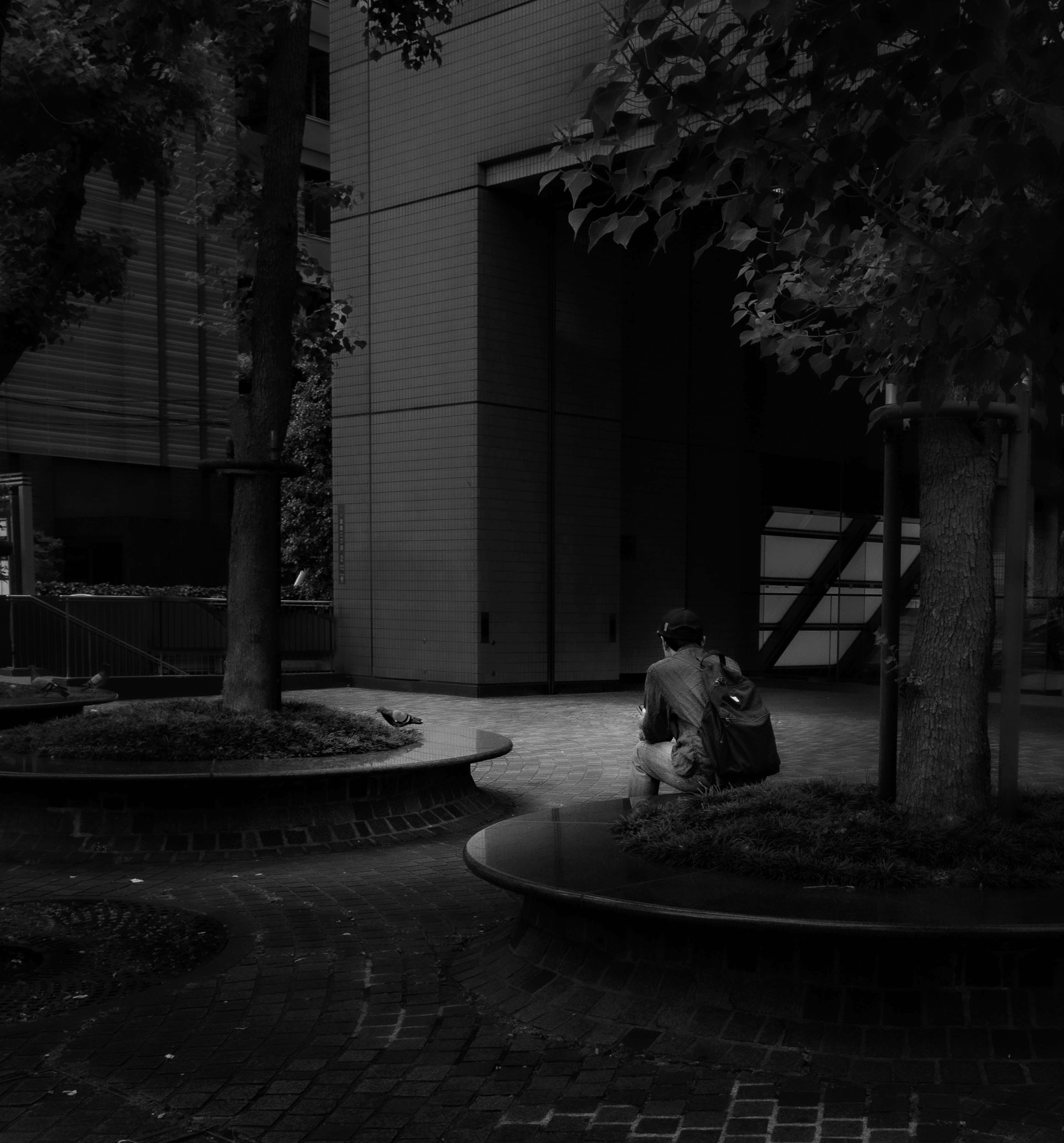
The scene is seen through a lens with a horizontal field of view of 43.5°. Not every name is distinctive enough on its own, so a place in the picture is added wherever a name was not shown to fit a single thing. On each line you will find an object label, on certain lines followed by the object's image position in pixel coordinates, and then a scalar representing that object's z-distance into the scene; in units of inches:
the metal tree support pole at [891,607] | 221.3
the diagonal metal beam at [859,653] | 756.6
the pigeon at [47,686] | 494.0
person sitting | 263.3
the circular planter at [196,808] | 311.7
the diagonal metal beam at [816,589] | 796.6
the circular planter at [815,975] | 161.9
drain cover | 202.1
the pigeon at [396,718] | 408.5
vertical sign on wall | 717.3
